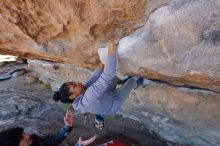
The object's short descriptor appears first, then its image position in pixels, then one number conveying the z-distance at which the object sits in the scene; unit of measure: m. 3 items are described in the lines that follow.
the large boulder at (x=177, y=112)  1.27
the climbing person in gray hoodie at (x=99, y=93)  0.93
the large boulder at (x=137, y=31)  0.73
